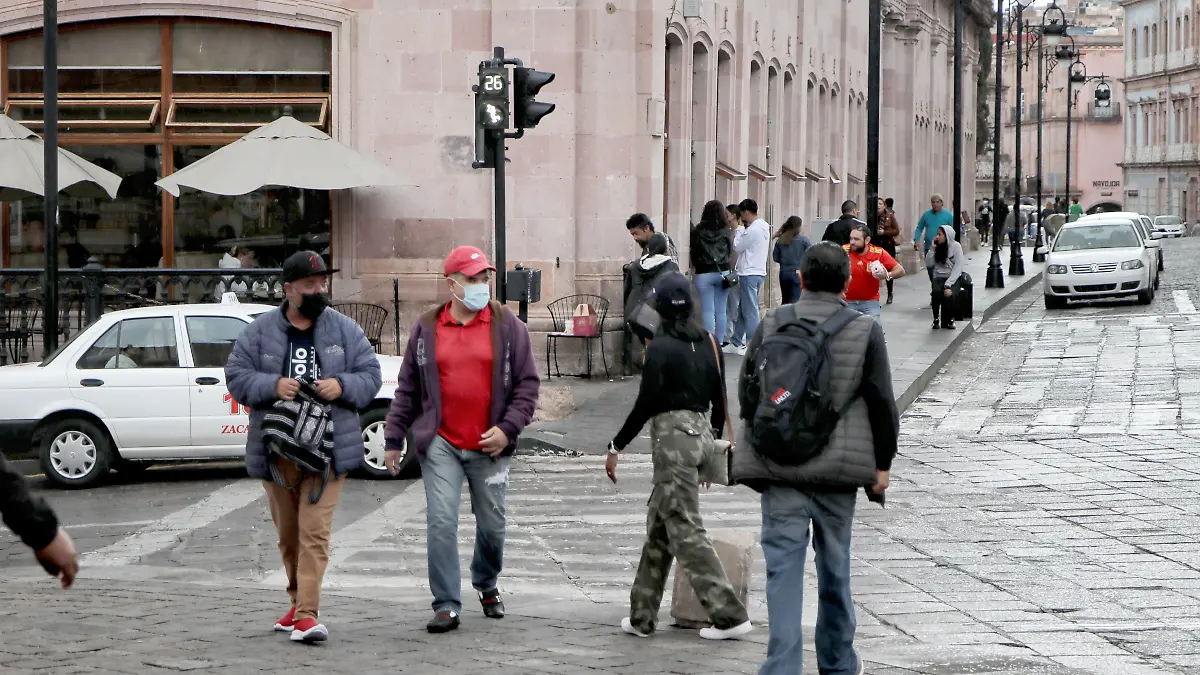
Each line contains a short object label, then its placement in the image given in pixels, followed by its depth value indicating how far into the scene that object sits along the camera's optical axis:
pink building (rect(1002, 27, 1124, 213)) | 119.19
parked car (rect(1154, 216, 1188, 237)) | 90.92
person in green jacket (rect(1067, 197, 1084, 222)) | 71.94
